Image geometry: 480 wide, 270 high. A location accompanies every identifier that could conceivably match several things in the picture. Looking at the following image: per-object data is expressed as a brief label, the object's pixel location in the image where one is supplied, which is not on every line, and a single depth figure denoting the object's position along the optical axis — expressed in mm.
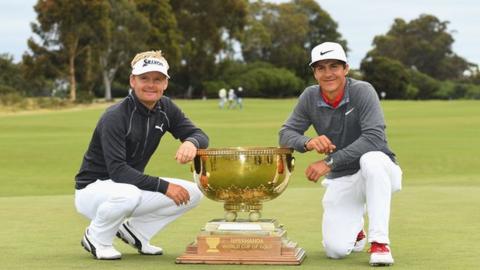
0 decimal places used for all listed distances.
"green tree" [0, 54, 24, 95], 93375
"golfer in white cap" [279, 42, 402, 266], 5773
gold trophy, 5652
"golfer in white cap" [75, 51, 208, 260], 5938
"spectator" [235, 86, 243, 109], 62456
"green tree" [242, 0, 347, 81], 108375
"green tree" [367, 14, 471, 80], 134750
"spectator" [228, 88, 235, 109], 62312
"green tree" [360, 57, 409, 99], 106688
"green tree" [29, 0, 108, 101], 72688
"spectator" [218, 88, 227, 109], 59750
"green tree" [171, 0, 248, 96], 88375
